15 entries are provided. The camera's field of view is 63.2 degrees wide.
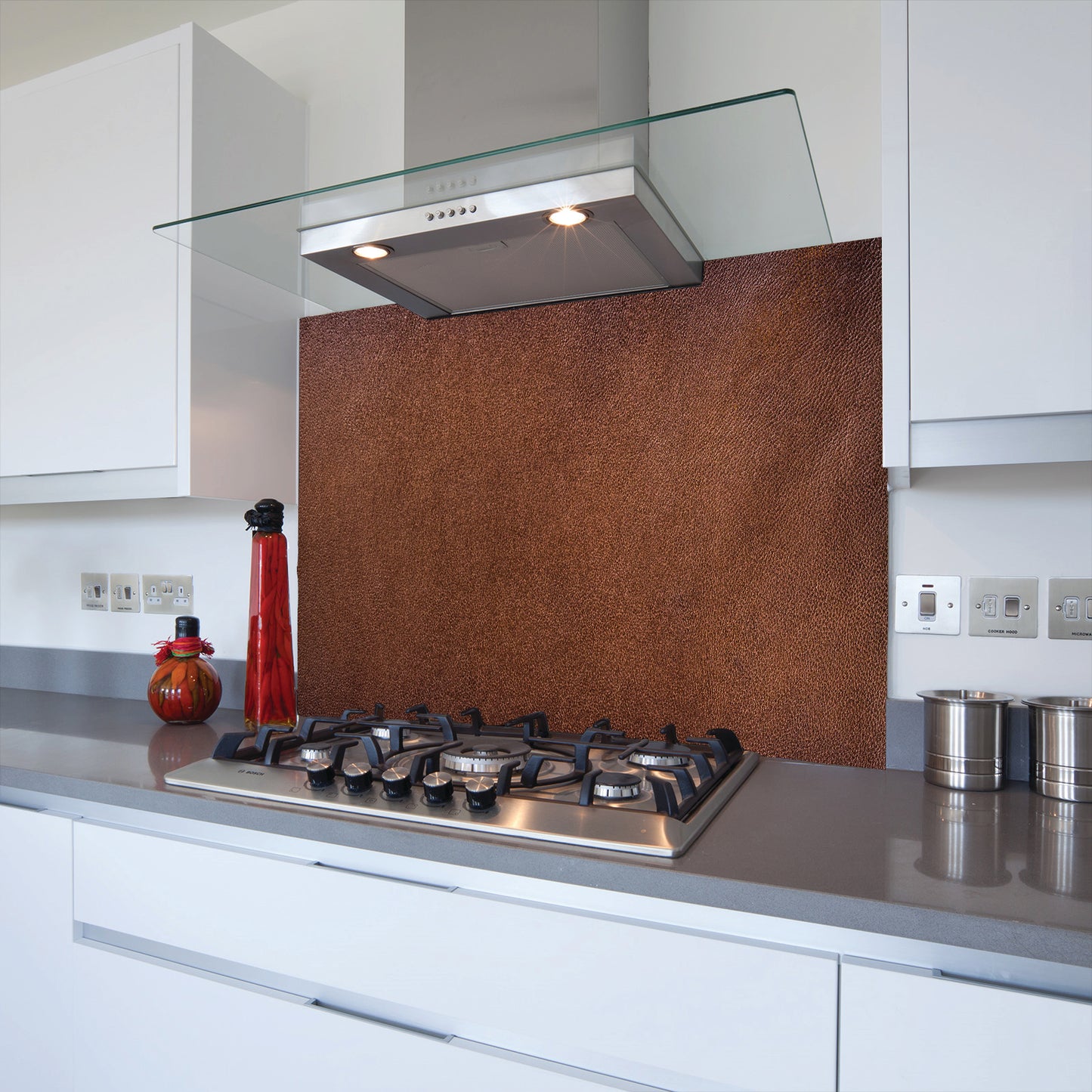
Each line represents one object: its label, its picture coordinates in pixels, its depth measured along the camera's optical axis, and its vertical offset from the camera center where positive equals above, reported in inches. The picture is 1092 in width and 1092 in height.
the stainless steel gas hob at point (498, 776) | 42.6 -13.4
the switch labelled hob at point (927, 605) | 56.7 -3.9
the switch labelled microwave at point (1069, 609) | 53.7 -3.9
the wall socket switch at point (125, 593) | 87.1 -5.7
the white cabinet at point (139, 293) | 66.6 +19.2
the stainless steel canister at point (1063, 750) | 48.2 -11.2
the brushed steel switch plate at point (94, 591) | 89.0 -5.7
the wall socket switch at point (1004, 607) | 54.9 -3.9
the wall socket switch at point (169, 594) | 83.8 -5.5
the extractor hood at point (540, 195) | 44.0 +18.9
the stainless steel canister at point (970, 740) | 50.5 -11.3
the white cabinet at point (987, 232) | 41.5 +15.0
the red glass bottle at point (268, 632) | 68.4 -7.4
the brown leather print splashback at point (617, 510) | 58.8 +2.2
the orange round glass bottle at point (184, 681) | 71.4 -11.8
